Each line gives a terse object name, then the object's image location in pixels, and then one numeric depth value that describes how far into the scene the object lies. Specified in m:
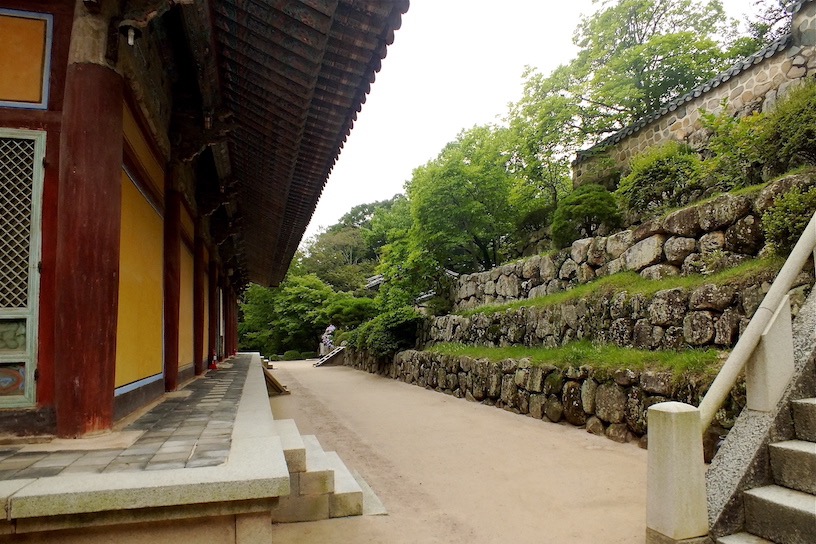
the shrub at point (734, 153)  7.54
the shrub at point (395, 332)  18.41
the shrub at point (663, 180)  9.41
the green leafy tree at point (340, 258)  38.12
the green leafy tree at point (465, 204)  16.52
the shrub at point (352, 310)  25.67
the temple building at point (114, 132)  3.39
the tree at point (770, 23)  15.83
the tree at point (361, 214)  54.06
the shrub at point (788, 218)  5.45
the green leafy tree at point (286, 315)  30.77
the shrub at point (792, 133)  6.57
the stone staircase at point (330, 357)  26.65
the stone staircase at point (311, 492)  3.88
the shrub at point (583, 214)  11.13
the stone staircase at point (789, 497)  2.85
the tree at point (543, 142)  15.28
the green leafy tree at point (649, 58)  15.30
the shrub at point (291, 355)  31.91
